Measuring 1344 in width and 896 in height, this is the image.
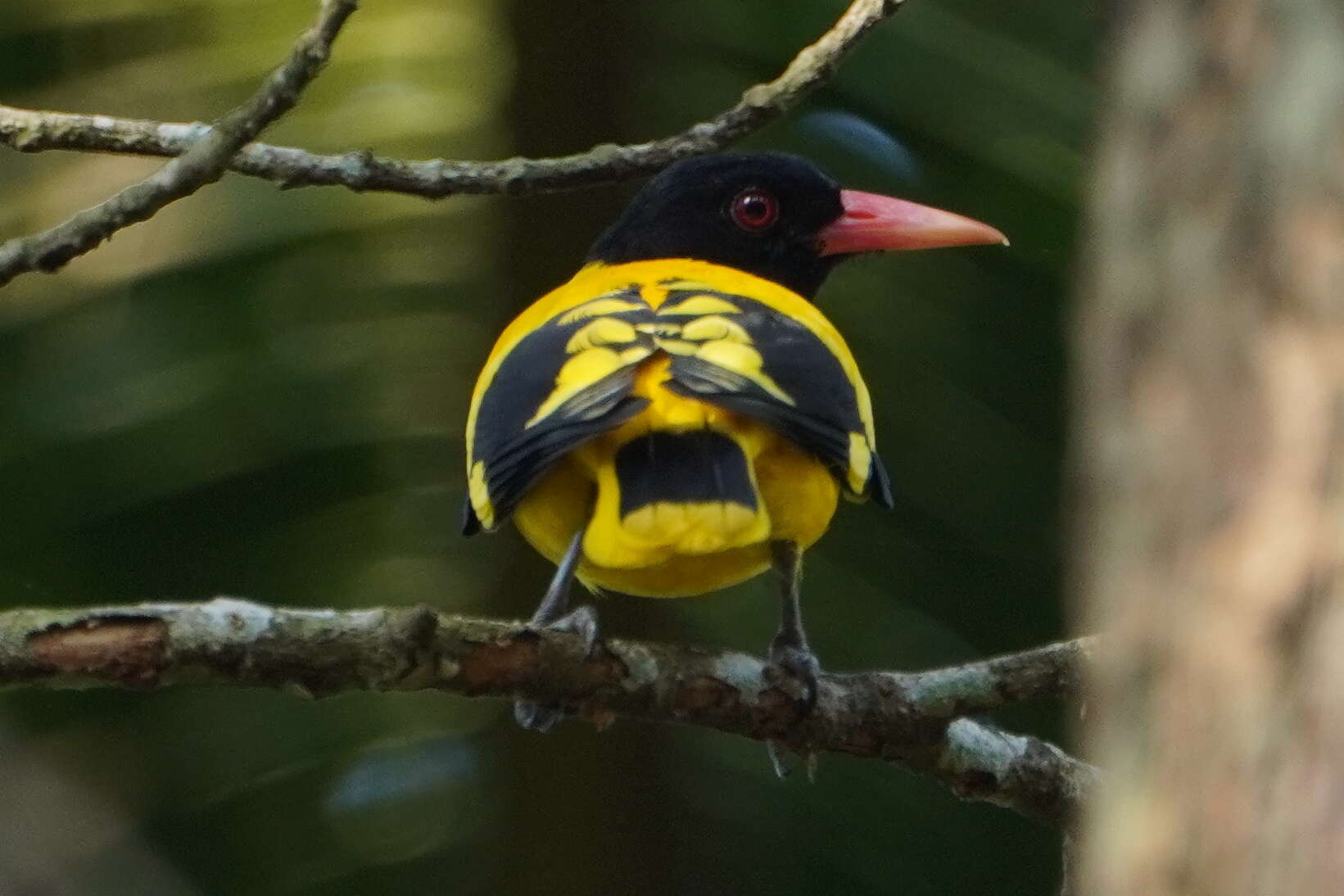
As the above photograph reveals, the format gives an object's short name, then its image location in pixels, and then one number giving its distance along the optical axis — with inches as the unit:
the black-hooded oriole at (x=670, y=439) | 247.6
